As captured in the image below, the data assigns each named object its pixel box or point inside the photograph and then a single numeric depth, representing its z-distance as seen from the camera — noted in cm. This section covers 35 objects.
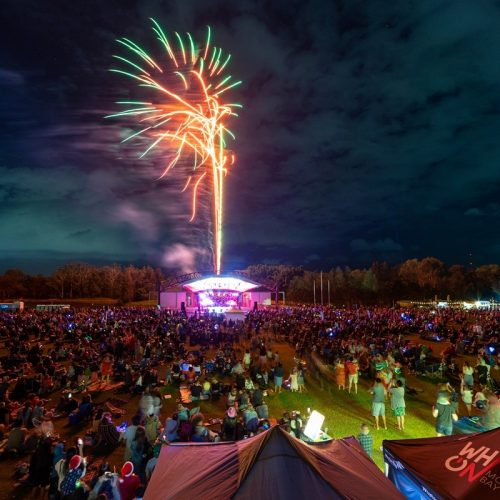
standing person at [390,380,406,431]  951
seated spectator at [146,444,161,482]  630
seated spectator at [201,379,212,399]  1240
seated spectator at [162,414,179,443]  784
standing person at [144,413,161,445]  785
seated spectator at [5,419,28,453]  829
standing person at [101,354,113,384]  1422
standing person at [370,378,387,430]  964
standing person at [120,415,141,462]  716
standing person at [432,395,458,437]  798
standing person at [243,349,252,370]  1614
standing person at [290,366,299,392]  1293
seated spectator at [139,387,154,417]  918
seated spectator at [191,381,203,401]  1212
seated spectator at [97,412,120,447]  853
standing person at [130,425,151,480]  689
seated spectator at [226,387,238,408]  961
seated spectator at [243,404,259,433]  825
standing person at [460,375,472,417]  1113
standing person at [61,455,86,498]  563
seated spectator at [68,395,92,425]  1025
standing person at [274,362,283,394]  1291
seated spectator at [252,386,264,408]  1053
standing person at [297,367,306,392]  1307
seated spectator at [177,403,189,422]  832
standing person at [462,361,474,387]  1213
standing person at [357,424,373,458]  706
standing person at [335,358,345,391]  1309
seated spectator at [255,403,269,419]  943
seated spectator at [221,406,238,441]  785
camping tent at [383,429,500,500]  386
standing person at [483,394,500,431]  748
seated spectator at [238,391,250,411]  967
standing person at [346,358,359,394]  1273
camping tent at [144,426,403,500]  339
